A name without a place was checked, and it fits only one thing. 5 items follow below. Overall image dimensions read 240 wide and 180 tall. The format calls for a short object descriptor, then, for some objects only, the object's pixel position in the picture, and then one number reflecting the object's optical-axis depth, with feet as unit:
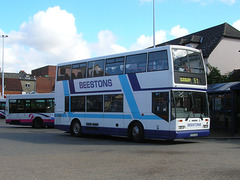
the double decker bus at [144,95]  44.83
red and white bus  84.99
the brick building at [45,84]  281.13
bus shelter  60.54
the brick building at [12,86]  252.85
